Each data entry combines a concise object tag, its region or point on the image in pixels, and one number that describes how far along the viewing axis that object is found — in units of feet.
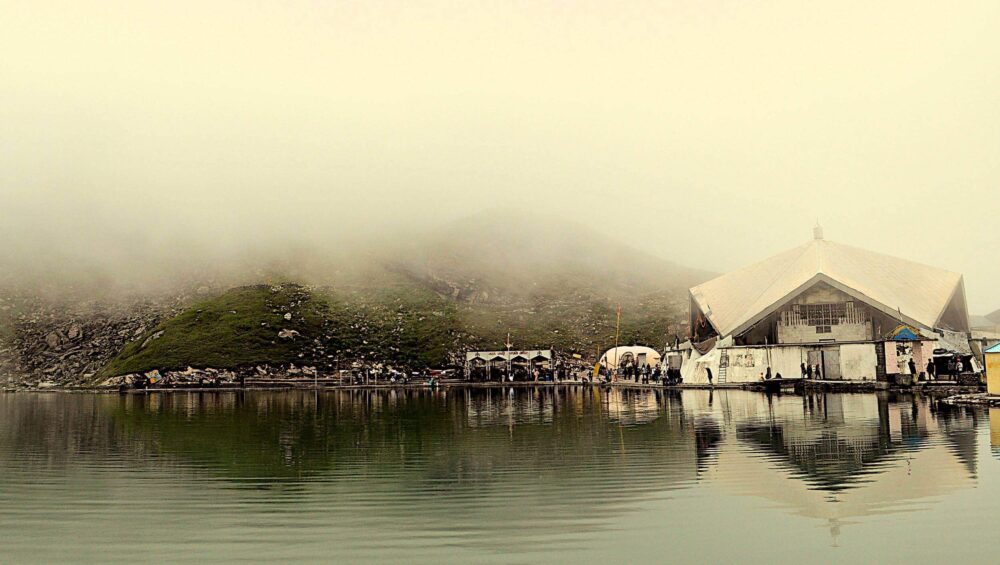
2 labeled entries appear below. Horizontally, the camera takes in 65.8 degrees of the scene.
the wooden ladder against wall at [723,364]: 191.42
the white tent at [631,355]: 283.18
